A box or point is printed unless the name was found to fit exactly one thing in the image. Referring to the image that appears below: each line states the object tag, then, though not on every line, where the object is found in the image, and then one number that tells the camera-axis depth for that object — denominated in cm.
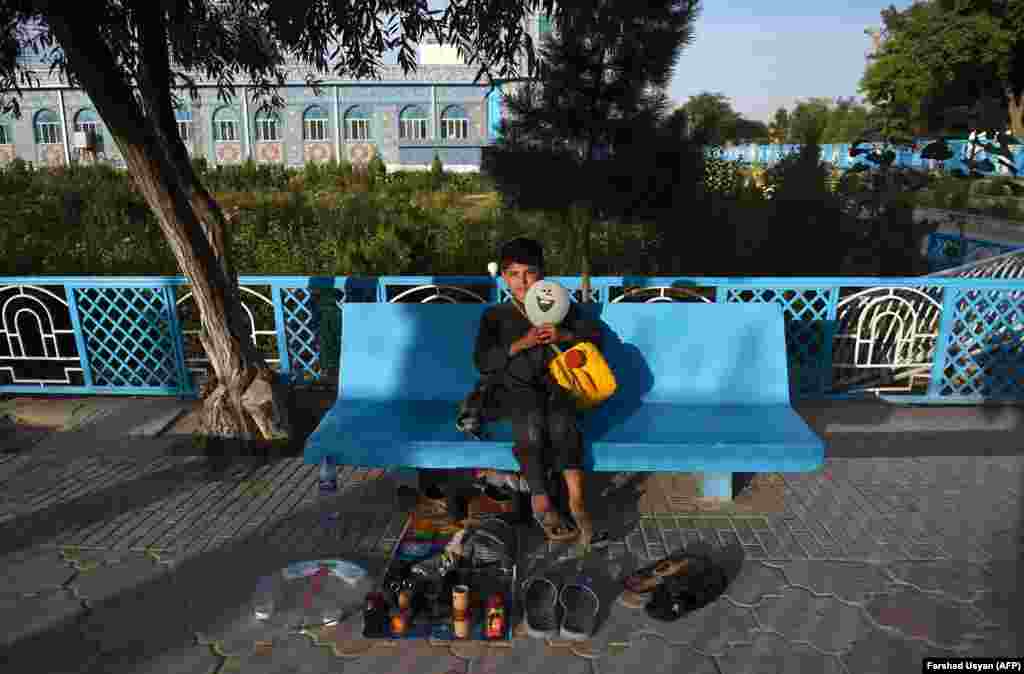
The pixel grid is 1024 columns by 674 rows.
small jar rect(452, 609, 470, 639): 273
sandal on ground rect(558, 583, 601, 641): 276
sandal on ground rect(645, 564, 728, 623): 288
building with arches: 4116
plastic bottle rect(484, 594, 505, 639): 274
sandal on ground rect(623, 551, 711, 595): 302
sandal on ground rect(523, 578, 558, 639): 278
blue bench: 366
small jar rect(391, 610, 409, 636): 277
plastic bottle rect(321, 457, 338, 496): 357
